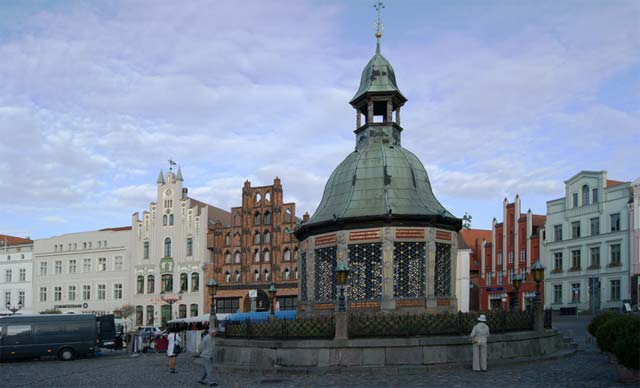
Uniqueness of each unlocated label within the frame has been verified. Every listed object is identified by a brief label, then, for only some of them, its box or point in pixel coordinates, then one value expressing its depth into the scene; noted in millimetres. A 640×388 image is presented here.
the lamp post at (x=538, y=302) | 23203
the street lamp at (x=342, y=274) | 21194
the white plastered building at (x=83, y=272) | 74688
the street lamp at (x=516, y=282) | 27634
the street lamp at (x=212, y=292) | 27459
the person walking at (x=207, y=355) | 17859
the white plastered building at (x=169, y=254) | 69938
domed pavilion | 27422
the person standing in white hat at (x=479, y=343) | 18750
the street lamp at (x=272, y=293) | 36438
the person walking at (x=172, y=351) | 22812
